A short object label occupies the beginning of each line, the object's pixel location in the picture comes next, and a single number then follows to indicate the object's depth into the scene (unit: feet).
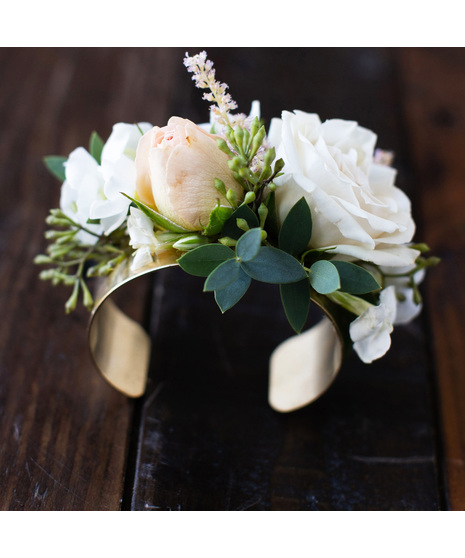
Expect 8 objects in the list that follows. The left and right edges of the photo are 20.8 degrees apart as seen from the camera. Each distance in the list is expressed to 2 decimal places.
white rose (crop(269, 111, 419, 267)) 0.88
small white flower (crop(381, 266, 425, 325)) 0.97
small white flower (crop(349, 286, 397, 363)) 0.90
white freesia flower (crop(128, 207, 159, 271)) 0.89
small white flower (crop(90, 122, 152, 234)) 0.90
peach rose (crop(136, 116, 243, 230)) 0.87
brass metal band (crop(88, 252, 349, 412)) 1.02
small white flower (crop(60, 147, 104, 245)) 0.93
